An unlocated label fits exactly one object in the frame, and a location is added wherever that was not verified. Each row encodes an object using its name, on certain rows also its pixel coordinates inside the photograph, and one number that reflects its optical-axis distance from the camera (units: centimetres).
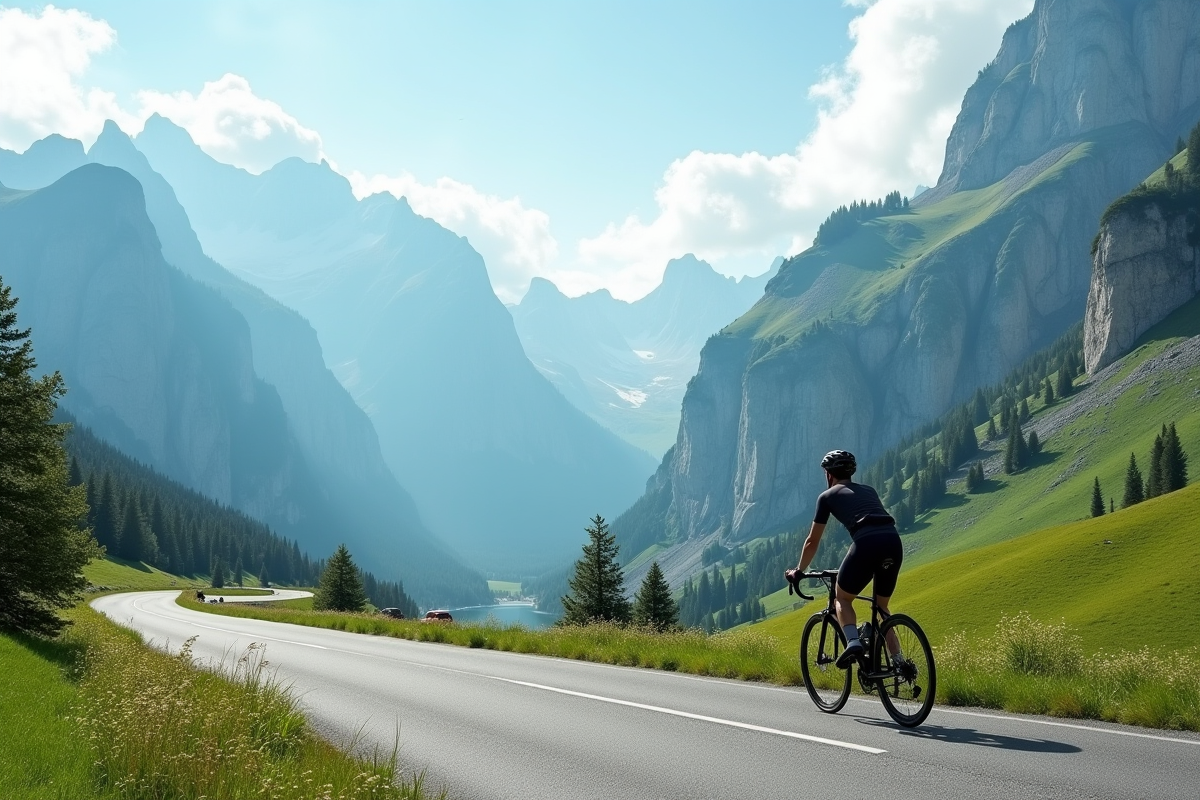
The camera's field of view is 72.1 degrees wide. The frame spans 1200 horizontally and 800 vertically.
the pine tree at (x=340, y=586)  6700
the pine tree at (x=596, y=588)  5277
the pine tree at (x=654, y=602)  5197
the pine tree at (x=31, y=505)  1939
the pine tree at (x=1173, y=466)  10606
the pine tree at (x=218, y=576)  13100
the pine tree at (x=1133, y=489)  10875
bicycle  916
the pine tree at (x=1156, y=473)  10869
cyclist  941
